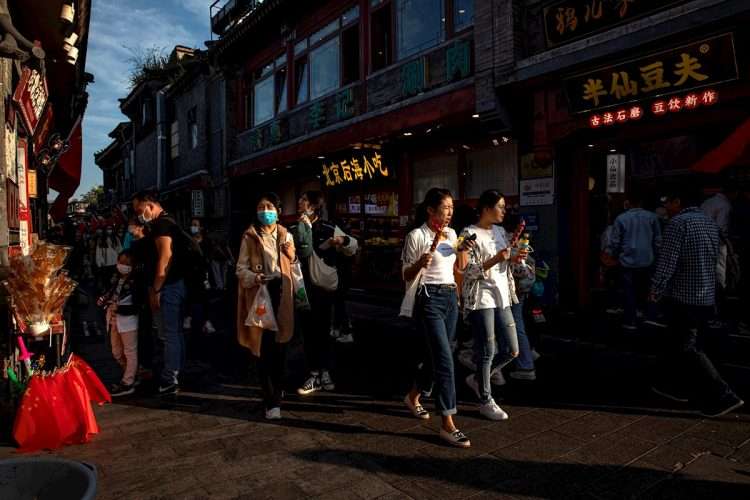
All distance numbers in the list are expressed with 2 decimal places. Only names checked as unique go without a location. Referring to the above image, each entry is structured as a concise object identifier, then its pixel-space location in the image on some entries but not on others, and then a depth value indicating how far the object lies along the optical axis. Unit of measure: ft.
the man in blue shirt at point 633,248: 24.76
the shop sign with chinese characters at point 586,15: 23.11
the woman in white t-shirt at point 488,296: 14.12
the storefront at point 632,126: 21.35
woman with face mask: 14.75
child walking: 17.39
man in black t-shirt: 16.79
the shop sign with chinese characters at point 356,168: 40.87
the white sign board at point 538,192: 28.96
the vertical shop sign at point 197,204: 65.21
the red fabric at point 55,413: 12.48
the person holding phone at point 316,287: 17.58
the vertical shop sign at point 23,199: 22.99
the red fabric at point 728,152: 20.49
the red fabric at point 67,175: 35.55
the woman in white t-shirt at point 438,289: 12.66
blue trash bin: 6.07
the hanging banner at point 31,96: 19.33
